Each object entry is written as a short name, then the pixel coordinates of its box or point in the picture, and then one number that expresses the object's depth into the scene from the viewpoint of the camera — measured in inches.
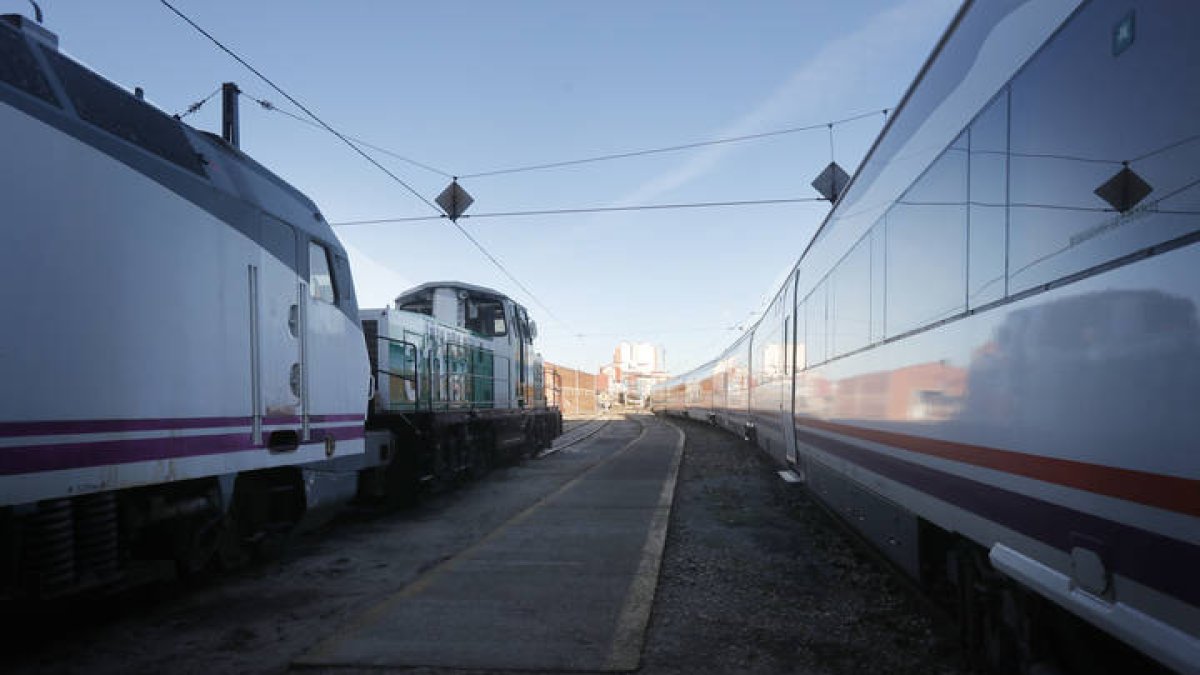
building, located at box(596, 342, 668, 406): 3654.0
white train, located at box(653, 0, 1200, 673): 89.4
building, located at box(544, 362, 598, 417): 2807.6
